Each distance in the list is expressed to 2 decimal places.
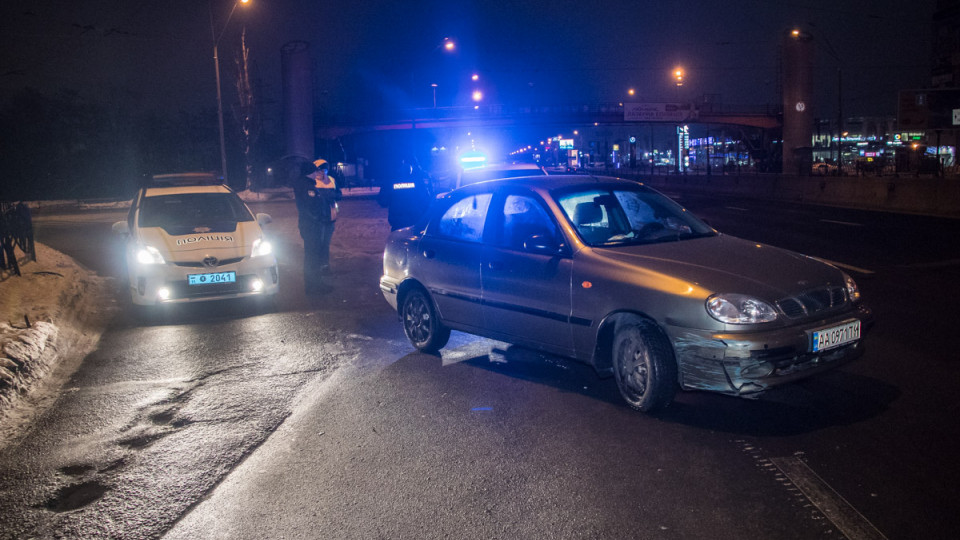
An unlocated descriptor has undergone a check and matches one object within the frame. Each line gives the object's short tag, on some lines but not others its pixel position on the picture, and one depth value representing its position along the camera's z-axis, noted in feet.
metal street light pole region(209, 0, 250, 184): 109.52
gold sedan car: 15.47
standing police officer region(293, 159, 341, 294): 39.47
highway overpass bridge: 229.66
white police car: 30.32
